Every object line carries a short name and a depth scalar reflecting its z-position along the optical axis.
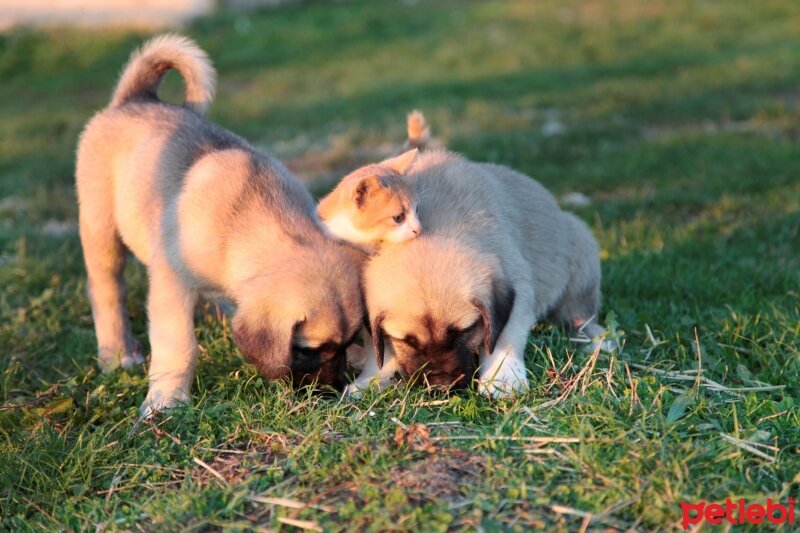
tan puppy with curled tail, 3.81
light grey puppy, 3.77
